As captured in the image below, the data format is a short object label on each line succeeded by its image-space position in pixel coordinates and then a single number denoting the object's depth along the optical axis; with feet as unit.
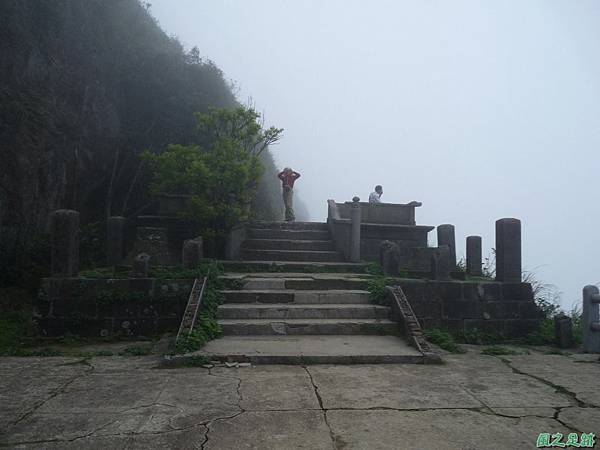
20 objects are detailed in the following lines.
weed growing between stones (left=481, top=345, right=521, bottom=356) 20.33
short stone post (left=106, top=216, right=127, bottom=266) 31.78
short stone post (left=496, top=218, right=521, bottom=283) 25.34
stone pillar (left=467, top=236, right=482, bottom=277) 34.09
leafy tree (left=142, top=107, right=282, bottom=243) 29.73
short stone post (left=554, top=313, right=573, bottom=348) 22.66
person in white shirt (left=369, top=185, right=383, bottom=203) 43.04
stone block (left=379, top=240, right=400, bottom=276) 26.84
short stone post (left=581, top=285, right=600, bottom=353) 21.02
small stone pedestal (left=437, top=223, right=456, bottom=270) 34.86
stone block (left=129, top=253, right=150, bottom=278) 22.97
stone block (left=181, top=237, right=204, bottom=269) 24.75
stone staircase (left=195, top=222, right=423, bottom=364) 17.36
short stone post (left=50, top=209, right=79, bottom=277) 22.52
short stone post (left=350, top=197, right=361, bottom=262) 33.04
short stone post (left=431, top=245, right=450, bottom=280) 24.95
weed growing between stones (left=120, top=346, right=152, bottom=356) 18.74
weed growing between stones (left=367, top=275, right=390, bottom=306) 22.75
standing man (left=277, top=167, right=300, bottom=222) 43.60
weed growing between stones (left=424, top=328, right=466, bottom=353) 20.41
